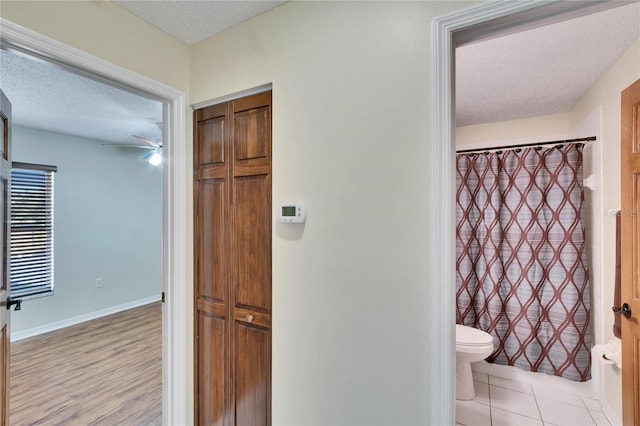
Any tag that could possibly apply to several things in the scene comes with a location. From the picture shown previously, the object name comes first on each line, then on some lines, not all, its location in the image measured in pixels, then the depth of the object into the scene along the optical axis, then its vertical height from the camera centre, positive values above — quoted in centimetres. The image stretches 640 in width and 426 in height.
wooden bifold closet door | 151 -26
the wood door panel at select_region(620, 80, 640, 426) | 142 -17
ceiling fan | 327 +72
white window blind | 339 -20
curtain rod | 225 +59
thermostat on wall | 132 +0
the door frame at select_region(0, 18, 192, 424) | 167 -26
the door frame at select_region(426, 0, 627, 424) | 103 +2
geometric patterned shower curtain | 234 -37
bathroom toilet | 222 -105
